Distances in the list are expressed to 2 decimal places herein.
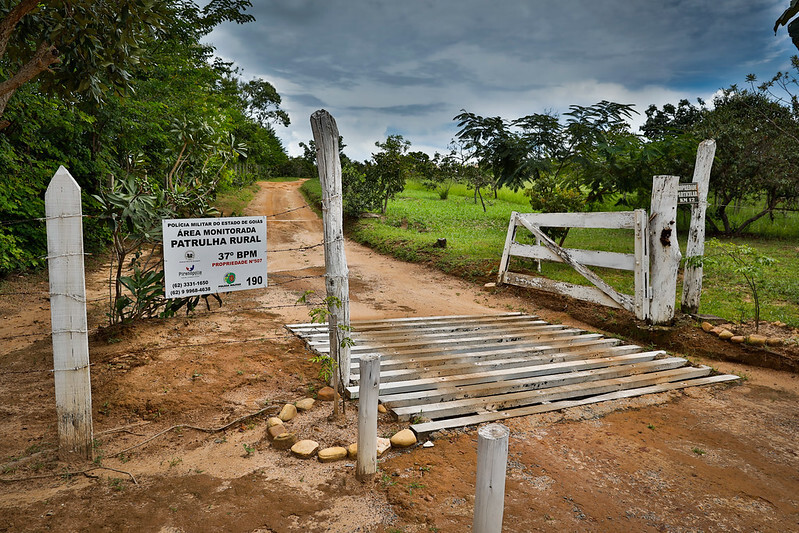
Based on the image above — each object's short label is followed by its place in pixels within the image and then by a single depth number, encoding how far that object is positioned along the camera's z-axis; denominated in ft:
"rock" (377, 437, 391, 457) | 10.97
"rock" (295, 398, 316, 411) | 13.12
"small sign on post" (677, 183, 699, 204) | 21.13
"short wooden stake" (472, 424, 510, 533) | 6.99
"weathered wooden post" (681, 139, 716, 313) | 21.07
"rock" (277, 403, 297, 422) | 12.51
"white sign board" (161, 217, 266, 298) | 12.01
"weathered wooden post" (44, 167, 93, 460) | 9.79
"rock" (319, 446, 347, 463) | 10.76
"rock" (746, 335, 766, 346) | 18.52
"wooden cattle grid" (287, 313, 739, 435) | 13.67
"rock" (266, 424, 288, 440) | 11.48
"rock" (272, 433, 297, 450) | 11.30
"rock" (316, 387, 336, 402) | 13.88
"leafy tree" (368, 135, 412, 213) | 59.53
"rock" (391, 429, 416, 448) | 11.33
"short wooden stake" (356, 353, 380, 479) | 10.00
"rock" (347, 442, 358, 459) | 11.00
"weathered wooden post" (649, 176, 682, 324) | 20.12
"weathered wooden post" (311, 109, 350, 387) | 13.06
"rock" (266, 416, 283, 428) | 11.96
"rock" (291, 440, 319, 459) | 10.84
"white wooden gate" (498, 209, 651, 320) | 20.62
